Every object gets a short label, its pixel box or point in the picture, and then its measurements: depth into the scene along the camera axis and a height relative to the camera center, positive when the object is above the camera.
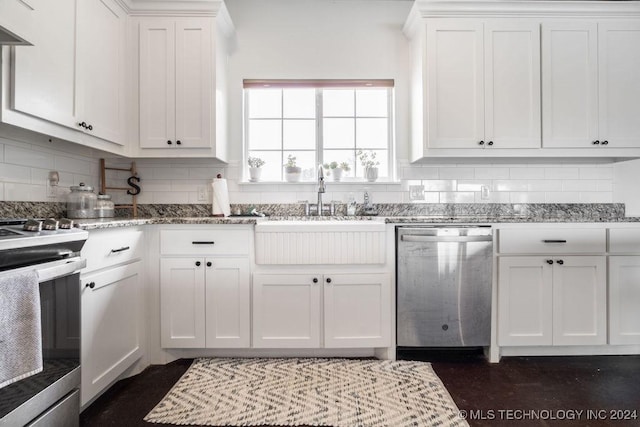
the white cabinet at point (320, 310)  2.02 -0.60
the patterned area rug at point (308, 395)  1.52 -0.96
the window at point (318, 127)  2.77 +0.76
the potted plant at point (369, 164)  2.64 +0.43
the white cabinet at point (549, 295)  2.05 -0.51
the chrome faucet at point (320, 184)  2.49 +0.24
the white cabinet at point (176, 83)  2.27 +0.94
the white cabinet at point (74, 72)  1.47 +0.76
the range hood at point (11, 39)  1.19 +0.68
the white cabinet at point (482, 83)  2.31 +0.95
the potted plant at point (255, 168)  2.65 +0.39
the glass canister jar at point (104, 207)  2.15 +0.05
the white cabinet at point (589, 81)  2.31 +0.97
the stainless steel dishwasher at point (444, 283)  2.03 -0.43
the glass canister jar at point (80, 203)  2.03 +0.07
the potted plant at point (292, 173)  2.64 +0.34
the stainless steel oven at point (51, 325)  1.01 -0.42
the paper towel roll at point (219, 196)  2.48 +0.14
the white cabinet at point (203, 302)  2.01 -0.55
